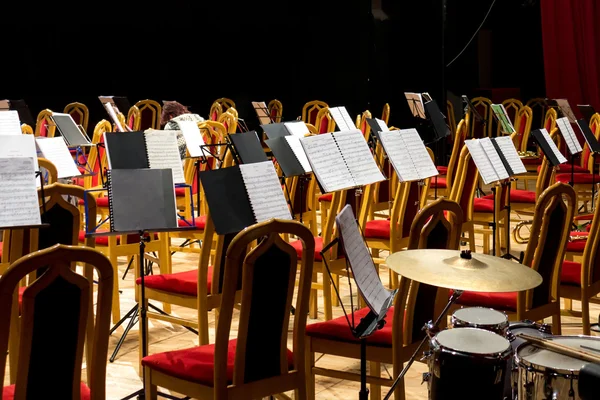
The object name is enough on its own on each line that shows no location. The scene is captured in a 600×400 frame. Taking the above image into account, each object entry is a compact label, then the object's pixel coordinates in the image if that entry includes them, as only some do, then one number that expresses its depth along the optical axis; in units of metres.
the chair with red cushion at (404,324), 2.69
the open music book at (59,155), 4.50
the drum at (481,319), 2.29
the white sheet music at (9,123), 5.13
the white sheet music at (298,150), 4.14
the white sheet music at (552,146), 4.96
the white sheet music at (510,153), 4.64
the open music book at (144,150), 3.71
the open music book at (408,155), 4.02
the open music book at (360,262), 2.09
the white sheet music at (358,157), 3.65
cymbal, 2.14
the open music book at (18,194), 2.59
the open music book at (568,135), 5.75
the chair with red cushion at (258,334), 2.34
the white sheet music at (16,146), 3.66
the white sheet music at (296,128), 5.09
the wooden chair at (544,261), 3.11
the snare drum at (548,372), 1.95
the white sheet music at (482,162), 4.21
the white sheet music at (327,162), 3.47
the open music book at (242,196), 2.71
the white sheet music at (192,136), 5.28
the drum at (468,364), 2.01
